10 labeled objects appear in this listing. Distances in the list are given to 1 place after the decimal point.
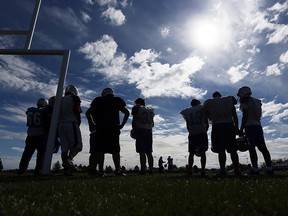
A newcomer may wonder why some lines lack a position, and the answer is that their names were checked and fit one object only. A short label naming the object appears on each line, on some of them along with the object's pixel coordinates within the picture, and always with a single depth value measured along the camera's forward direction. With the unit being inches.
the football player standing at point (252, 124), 229.8
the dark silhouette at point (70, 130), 228.0
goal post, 220.4
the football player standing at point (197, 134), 260.3
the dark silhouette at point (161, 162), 586.5
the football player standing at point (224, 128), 221.6
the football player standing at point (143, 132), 272.2
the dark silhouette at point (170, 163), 666.3
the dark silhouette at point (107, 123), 220.8
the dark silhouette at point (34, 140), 266.6
